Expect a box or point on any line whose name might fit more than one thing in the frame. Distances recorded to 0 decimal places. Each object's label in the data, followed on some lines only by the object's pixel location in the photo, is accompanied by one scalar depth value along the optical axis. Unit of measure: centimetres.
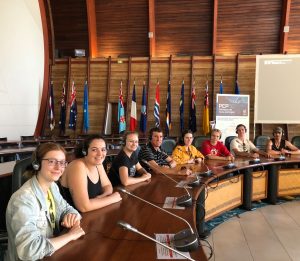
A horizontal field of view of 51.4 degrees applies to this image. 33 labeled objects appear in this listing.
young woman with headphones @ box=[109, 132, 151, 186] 281
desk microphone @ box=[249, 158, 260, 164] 425
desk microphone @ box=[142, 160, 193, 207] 216
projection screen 787
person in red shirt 466
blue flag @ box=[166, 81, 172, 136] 842
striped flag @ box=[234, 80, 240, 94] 831
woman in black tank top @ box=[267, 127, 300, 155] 510
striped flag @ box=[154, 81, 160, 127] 846
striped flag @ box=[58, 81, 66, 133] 881
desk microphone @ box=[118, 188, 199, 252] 142
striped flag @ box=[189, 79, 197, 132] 838
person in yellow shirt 424
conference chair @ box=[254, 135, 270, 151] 600
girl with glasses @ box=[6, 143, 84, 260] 129
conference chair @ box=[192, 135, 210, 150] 532
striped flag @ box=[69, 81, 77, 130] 864
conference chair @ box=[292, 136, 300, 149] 641
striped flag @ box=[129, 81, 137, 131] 858
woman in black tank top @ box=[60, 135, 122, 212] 197
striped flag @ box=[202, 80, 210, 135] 830
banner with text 775
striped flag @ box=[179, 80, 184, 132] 848
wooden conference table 138
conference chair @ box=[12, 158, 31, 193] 186
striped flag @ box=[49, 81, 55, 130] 870
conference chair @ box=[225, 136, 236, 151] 554
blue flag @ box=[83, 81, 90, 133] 867
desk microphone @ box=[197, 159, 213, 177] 332
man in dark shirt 352
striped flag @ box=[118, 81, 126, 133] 852
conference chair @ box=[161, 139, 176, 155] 519
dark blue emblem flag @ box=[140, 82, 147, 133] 855
